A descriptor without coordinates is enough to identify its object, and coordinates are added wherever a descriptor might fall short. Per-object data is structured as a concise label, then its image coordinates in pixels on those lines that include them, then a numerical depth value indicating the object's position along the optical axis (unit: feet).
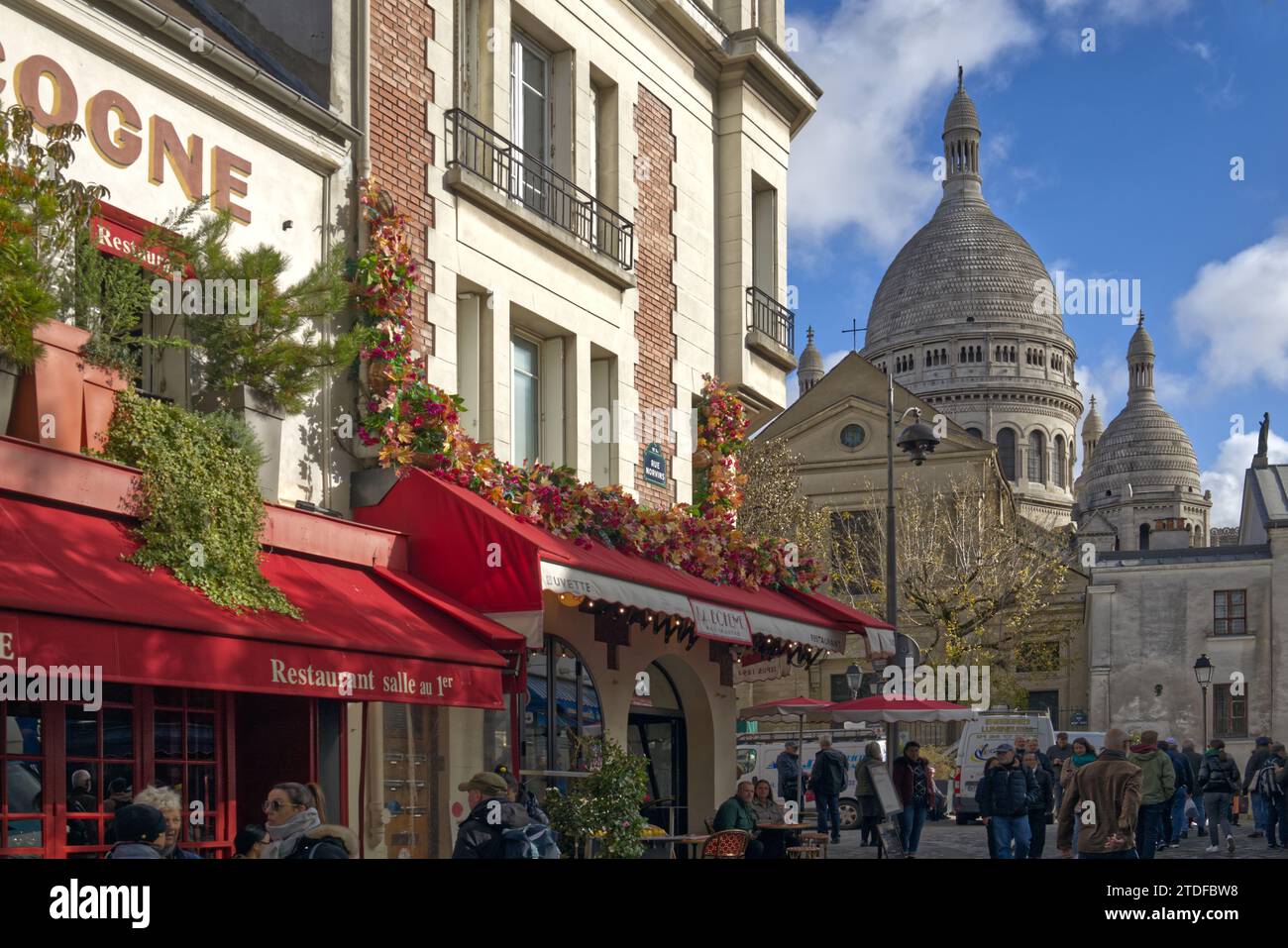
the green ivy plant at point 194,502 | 36.60
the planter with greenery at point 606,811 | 46.06
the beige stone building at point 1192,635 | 209.15
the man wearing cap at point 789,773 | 97.96
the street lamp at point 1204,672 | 164.24
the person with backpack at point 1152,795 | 62.49
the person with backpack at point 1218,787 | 78.12
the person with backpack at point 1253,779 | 81.66
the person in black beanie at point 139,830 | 24.31
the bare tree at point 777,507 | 166.61
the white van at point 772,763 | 114.73
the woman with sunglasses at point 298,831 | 26.22
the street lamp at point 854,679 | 112.16
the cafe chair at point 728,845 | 48.91
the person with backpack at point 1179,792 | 83.66
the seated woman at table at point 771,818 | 58.70
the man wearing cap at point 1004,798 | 59.16
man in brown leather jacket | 42.75
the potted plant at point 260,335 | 40.98
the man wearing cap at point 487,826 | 32.65
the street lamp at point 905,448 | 95.71
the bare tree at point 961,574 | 166.71
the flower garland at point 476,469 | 47.85
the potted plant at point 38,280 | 34.01
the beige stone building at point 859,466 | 213.25
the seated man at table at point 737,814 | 54.44
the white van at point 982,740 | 116.26
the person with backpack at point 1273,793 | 77.71
